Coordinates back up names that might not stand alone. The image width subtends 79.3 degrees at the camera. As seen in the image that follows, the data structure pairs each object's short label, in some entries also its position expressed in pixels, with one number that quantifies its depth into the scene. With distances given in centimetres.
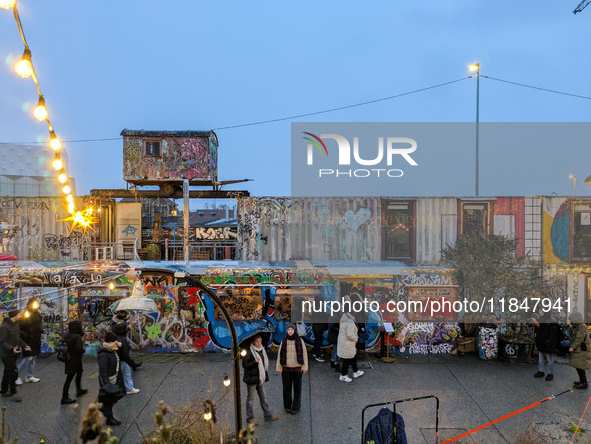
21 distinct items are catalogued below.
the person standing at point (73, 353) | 675
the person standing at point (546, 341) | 786
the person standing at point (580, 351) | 738
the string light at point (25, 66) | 533
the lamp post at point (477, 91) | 2298
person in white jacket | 768
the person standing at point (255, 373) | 606
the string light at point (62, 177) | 858
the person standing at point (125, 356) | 703
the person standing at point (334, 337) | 862
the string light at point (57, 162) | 773
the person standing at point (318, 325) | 923
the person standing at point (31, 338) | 762
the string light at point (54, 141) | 720
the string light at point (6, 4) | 466
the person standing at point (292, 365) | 650
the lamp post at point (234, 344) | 434
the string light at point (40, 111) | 635
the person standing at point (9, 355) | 702
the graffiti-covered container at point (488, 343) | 938
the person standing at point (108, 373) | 607
